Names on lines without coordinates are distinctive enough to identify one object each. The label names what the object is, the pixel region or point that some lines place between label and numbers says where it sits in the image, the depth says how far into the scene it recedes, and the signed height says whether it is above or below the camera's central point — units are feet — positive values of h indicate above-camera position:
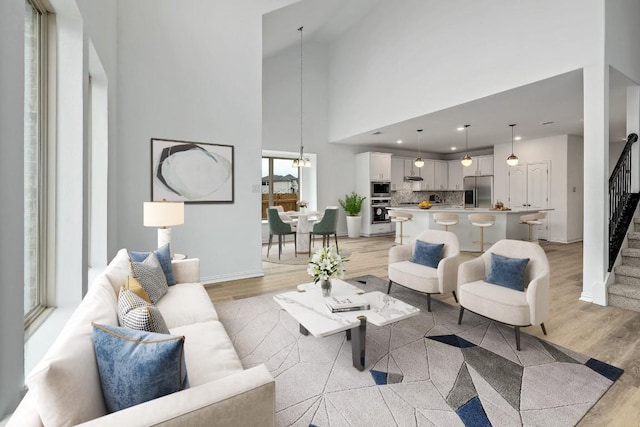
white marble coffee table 7.14 -2.55
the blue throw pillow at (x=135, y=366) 3.59 -1.82
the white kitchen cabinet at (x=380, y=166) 28.53 +3.84
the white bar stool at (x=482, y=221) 19.95 -0.77
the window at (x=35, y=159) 6.25 +1.01
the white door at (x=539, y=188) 25.80 +1.71
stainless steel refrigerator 30.04 +1.70
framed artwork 13.35 +1.61
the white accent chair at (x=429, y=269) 10.59 -2.16
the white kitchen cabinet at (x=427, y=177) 32.45 +3.24
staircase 11.11 -2.61
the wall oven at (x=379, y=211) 28.94 -0.23
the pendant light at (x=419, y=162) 25.69 +3.78
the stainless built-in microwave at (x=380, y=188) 28.91 +1.84
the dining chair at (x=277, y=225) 20.09 -1.06
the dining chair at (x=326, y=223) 21.03 -0.98
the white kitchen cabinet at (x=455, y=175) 32.83 +3.49
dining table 21.43 -1.55
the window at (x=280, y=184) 26.43 +2.07
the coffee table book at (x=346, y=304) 7.75 -2.40
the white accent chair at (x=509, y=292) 8.24 -2.35
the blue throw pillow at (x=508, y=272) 9.16 -1.87
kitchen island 20.98 -1.25
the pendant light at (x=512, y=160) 22.71 +3.52
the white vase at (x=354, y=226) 28.12 -1.56
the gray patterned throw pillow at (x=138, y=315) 4.61 -1.63
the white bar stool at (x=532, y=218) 20.89 -0.61
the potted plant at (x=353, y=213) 28.07 -0.41
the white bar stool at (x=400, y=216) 22.74 -0.55
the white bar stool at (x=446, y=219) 20.59 -0.67
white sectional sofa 3.09 -2.12
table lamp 10.43 -0.20
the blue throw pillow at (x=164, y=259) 9.22 -1.50
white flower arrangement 8.53 -1.55
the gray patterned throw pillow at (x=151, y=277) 7.68 -1.75
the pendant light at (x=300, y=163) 22.53 +3.23
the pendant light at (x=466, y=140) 22.52 +5.72
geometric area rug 5.93 -3.77
